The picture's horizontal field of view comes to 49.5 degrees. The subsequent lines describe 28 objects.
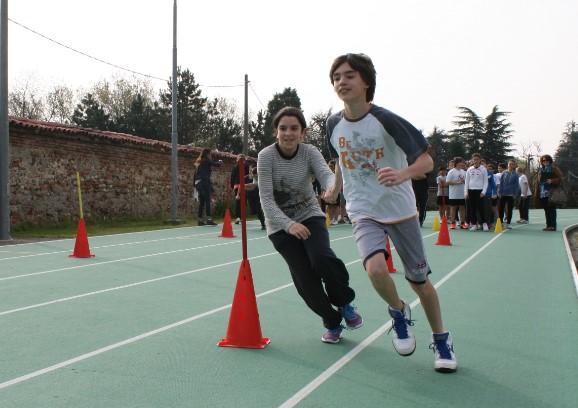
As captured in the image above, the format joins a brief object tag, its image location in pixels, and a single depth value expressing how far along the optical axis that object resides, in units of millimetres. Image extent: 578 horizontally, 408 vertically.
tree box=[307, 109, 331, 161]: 59562
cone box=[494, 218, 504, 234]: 15422
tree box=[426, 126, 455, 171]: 68562
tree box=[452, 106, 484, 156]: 64125
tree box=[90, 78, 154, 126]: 62325
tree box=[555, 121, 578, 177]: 65500
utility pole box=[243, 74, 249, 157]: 32438
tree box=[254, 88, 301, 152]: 63988
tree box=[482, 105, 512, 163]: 63281
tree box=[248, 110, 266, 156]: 63844
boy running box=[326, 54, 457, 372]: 3865
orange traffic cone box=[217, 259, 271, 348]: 4508
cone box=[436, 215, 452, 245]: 12109
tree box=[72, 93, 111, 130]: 55406
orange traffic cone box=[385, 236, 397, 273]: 8471
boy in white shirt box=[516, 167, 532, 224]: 19312
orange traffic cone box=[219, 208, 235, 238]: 13828
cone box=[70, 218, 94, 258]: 9930
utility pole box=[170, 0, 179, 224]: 19000
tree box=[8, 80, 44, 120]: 57969
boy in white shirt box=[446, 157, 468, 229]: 16188
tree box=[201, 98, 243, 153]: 61969
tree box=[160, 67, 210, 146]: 64625
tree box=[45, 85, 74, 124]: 60938
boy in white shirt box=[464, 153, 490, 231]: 15148
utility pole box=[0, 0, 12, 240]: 13109
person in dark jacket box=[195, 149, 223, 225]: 17203
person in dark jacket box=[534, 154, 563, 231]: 15125
